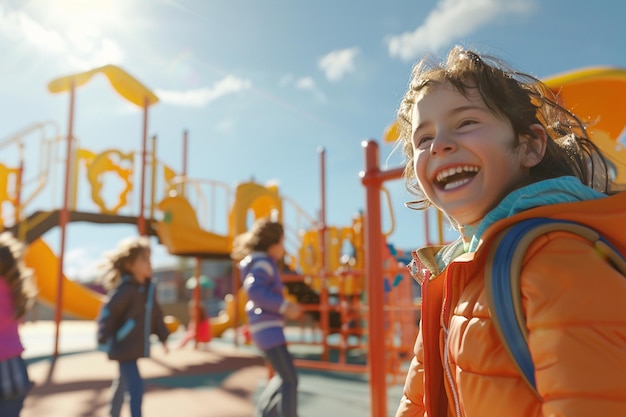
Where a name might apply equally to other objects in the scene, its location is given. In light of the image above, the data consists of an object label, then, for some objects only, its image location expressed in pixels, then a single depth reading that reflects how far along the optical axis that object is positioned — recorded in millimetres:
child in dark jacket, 3109
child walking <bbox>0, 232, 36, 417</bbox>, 2271
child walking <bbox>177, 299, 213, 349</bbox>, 8828
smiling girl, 634
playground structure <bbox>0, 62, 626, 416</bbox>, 6590
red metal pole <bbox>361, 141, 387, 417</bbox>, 2139
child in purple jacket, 3059
